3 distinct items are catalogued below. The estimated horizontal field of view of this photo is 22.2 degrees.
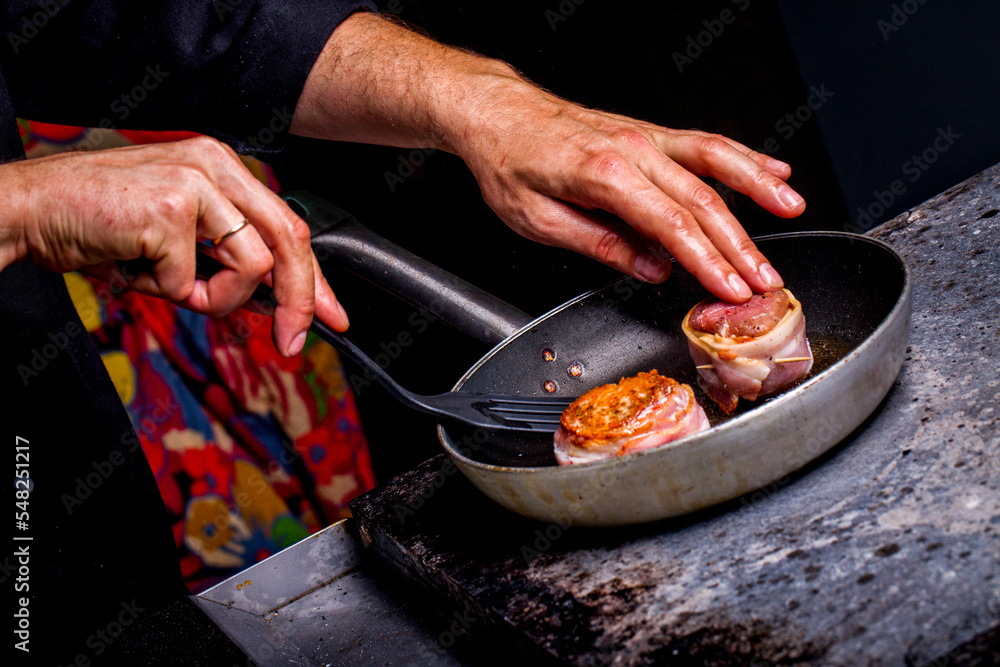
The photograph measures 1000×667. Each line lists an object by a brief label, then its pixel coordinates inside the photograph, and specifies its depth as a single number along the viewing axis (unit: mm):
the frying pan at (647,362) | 1212
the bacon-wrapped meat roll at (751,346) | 1289
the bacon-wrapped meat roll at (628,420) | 1251
